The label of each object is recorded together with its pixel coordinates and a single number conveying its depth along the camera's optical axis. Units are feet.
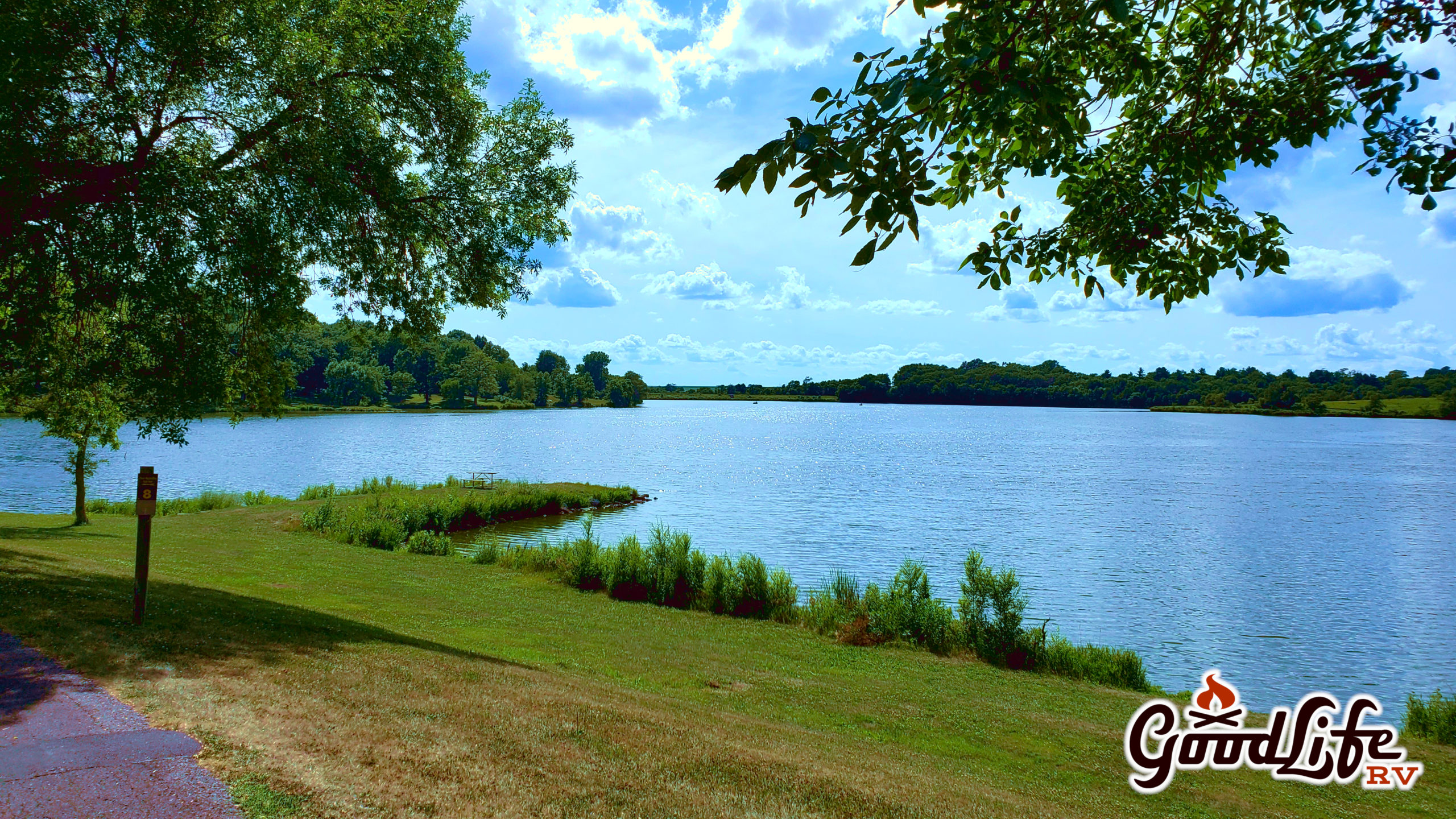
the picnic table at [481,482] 172.14
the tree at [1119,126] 14.70
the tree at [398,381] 649.20
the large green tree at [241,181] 37.58
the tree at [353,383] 567.59
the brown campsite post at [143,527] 31.40
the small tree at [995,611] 61.98
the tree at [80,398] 46.60
